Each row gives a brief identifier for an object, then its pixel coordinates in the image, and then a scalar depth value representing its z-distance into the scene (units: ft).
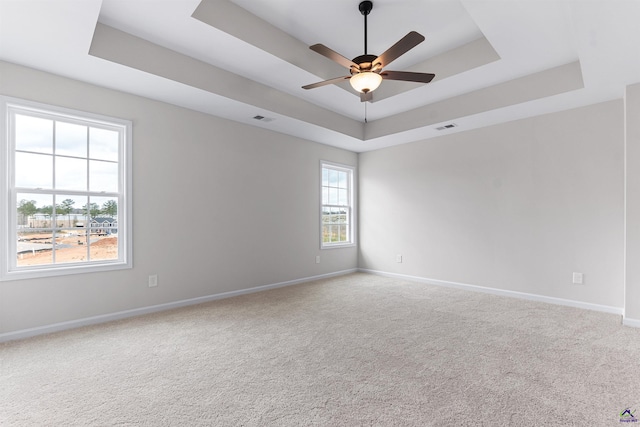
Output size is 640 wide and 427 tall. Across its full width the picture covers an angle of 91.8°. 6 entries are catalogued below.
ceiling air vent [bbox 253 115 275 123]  14.32
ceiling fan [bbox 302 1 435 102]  8.45
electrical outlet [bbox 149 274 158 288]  12.12
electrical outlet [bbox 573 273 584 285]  12.74
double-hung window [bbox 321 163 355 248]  19.47
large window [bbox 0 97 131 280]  9.58
